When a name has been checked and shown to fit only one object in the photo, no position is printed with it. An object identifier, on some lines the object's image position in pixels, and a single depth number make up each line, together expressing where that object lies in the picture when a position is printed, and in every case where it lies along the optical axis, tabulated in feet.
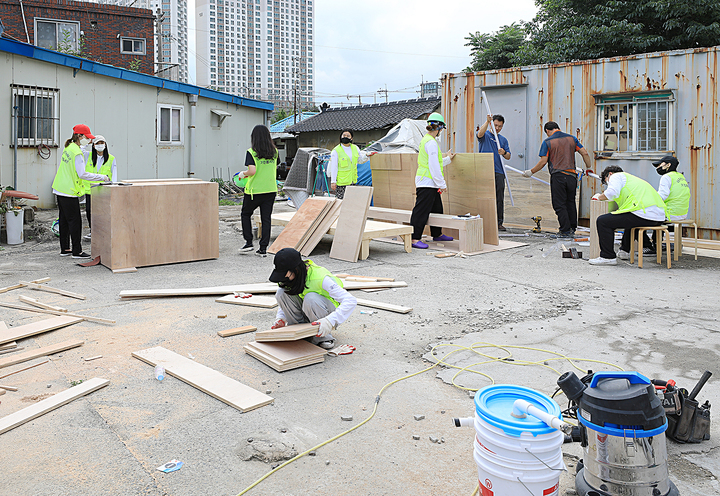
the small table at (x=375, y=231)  29.60
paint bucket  8.02
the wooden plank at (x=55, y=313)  18.61
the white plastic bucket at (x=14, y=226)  33.12
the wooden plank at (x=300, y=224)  30.50
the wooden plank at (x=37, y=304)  19.68
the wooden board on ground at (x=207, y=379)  12.60
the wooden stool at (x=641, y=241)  27.48
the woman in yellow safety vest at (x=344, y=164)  37.58
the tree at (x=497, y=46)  98.84
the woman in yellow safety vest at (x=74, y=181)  28.02
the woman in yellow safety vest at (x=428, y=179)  31.63
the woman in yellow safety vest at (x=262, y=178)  29.17
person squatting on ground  14.91
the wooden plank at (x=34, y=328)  16.70
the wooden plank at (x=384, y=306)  20.10
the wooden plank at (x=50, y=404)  11.61
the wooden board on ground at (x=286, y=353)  14.71
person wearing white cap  28.78
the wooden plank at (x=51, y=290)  21.77
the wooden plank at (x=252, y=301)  20.70
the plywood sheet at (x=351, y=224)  29.35
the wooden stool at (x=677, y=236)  29.12
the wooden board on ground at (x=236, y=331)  17.47
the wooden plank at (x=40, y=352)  15.10
